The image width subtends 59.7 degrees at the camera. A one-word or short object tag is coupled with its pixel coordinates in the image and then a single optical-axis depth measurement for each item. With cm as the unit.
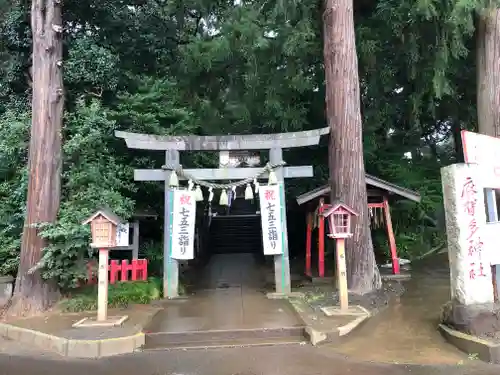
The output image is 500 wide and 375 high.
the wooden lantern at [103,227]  782
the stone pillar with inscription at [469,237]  641
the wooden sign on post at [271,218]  1041
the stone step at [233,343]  670
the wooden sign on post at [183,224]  1022
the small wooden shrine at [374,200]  1155
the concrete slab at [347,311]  780
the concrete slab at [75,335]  642
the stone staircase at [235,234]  1884
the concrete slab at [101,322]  748
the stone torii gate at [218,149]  1030
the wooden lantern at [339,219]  827
